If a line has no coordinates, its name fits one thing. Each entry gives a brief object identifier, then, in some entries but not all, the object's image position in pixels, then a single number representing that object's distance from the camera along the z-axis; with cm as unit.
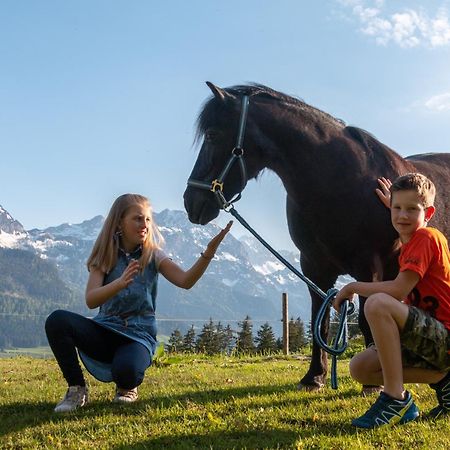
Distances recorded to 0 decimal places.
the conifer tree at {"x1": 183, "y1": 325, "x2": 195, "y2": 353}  4834
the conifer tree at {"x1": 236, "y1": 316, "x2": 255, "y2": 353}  4439
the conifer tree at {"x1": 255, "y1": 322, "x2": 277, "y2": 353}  4434
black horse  431
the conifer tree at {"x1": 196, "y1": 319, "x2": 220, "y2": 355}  4431
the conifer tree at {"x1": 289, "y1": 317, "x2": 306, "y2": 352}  4260
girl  428
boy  323
